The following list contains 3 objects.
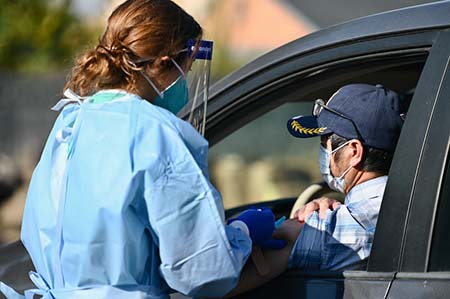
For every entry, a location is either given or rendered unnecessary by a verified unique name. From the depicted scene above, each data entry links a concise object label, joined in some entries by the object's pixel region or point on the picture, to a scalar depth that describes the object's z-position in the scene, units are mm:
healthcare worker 4344
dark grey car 4570
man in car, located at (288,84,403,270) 4977
